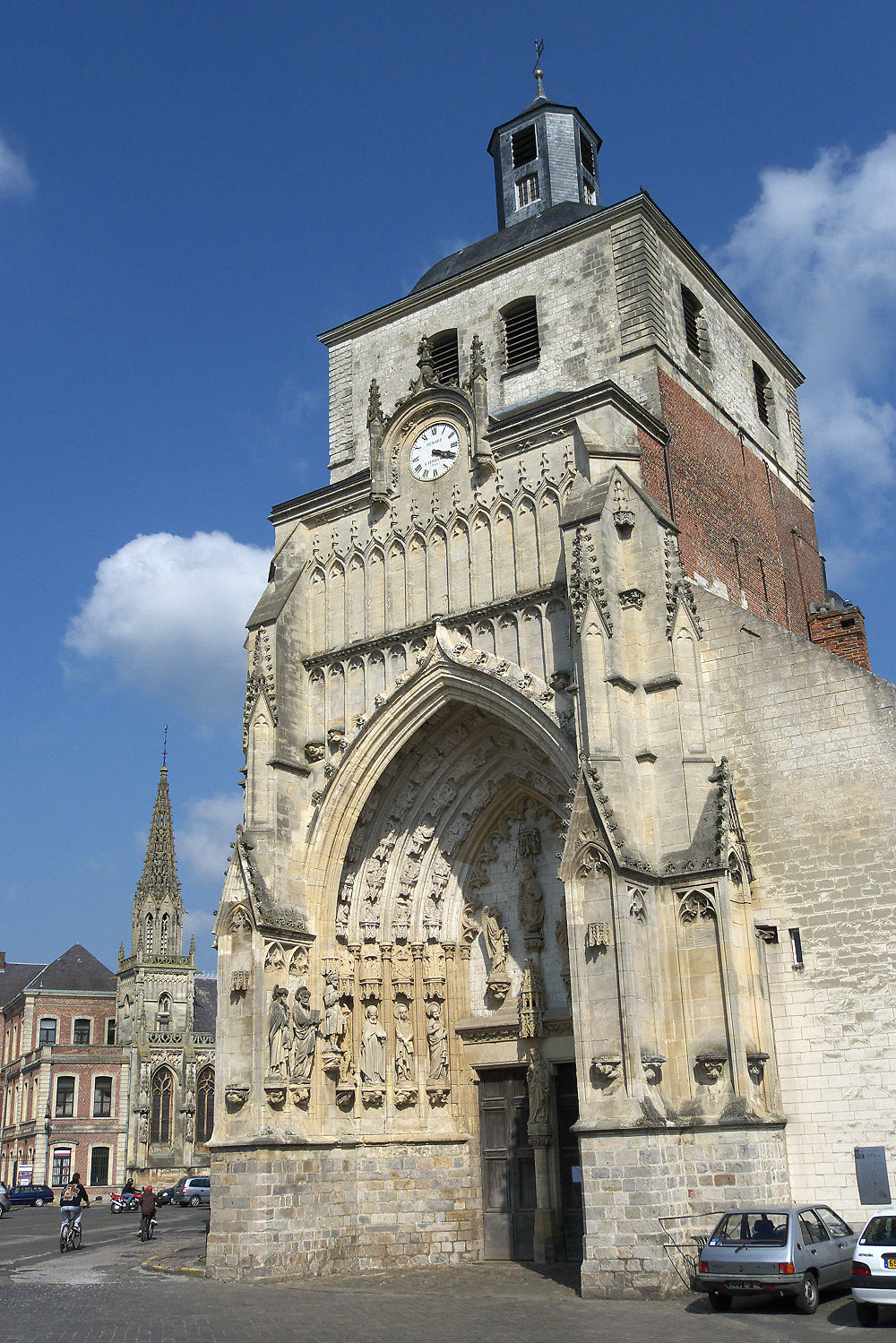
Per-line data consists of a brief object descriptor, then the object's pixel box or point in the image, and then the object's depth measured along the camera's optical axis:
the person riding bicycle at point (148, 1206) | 22.86
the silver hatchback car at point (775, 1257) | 11.02
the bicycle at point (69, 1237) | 21.23
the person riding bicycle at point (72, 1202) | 21.41
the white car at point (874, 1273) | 10.20
